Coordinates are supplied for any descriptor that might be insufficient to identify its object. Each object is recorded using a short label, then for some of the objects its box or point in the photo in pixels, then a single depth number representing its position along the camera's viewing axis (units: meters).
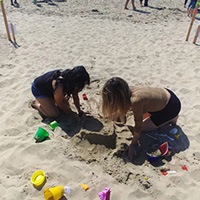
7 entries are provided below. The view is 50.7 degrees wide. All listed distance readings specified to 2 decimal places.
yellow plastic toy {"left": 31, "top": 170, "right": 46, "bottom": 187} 2.11
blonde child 2.19
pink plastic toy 2.01
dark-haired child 2.55
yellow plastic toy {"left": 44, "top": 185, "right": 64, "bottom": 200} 1.98
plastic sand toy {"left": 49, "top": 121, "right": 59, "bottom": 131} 2.77
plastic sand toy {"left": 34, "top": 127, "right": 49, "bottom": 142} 2.58
